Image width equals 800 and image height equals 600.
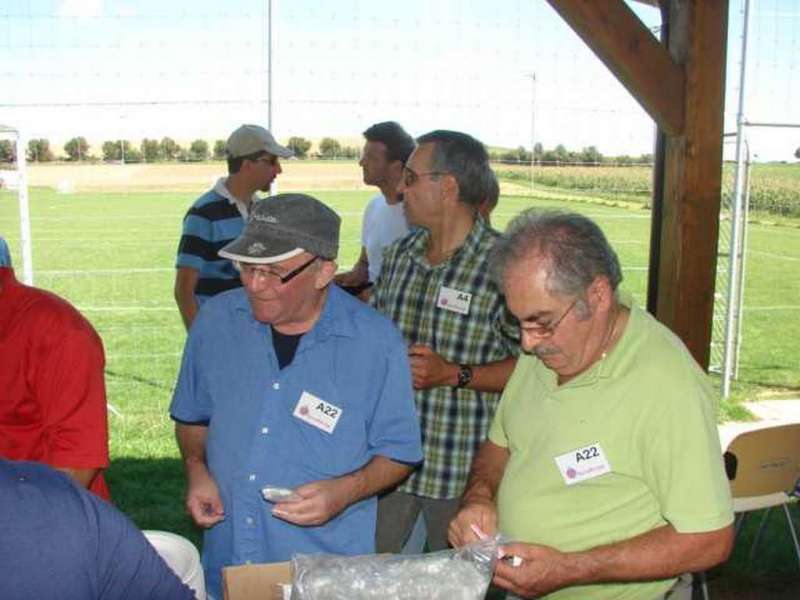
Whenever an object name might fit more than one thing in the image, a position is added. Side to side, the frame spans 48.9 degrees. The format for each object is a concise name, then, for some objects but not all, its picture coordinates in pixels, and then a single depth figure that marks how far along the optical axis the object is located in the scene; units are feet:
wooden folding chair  12.65
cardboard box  5.98
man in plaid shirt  9.59
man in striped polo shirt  14.85
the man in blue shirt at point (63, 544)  3.86
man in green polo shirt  5.94
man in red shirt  6.51
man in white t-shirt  15.30
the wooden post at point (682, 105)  11.75
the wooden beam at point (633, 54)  11.64
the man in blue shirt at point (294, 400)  6.99
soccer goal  18.45
